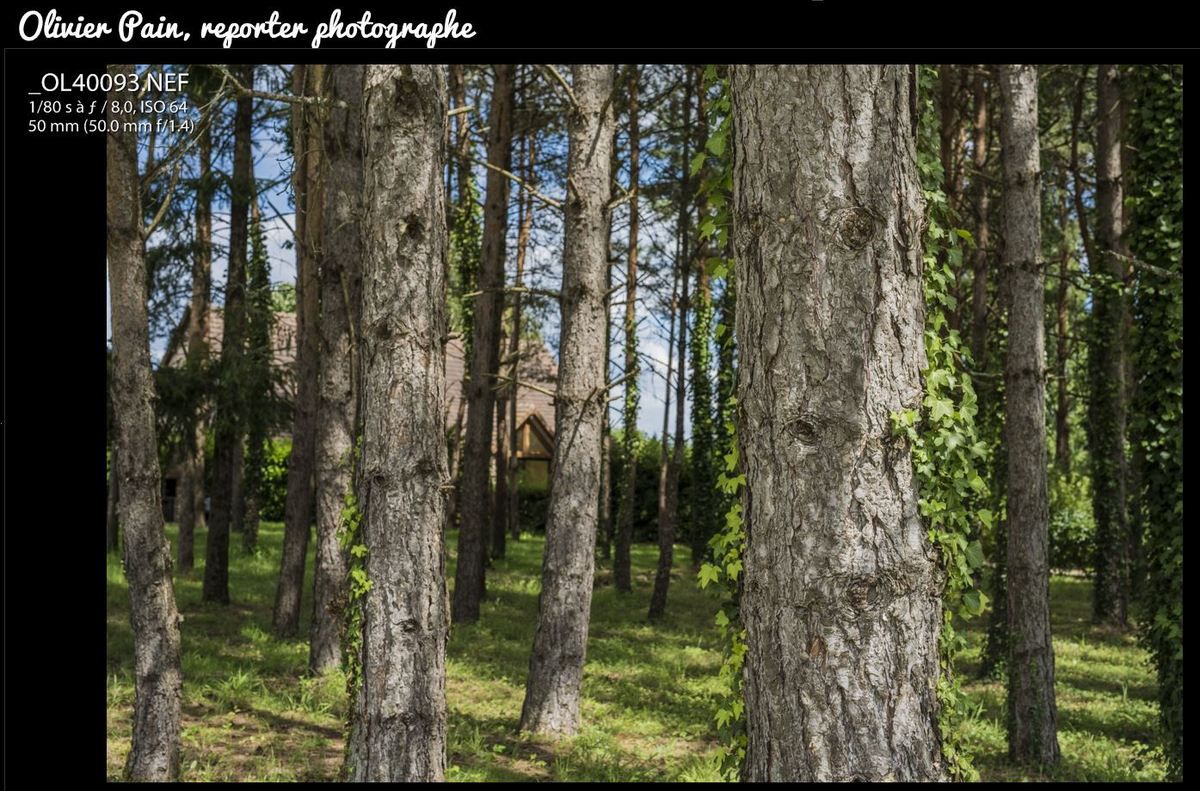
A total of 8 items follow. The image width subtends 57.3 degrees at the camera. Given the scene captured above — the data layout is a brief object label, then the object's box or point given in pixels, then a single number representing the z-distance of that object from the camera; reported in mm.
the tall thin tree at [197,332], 15148
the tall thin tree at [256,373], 14930
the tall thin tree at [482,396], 13734
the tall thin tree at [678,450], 15594
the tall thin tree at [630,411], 17312
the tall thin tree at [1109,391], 14047
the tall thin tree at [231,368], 14422
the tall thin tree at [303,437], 12391
